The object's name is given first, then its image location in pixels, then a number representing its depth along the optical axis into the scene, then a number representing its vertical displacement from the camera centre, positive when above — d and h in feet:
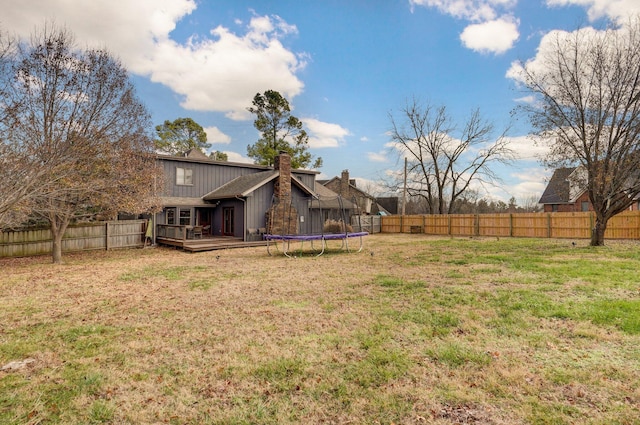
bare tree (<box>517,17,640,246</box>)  41.57 +15.15
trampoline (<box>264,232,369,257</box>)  38.42 -2.52
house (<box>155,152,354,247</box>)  56.59 +2.69
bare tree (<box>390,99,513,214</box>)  94.12 +22.30
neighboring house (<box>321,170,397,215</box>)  122.01 +10.58
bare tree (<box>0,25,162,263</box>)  30.94 +10.58
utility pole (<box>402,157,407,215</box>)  101.81 +9.84
